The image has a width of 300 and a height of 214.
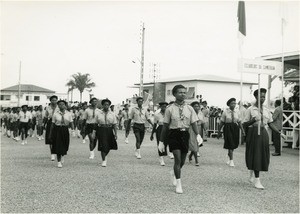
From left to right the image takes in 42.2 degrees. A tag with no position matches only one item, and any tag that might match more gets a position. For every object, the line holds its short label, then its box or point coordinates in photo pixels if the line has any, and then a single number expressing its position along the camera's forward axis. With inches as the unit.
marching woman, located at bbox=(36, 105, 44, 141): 817.5
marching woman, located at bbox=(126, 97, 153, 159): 516.7
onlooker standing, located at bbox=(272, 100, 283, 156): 558.6
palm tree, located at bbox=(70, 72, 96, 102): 2618.1
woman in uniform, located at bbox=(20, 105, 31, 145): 674.2
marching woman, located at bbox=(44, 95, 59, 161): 508.7
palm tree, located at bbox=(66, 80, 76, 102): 2650.1
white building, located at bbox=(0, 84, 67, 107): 3161.9
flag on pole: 401.1
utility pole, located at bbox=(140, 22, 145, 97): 1408.7
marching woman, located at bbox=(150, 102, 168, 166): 435.2
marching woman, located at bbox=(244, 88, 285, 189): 312.0
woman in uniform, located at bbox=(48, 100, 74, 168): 417.7
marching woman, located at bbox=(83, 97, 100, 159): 554.7
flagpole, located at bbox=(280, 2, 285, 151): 566.3
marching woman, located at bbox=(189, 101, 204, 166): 397.1
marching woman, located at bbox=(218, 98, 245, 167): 437.4
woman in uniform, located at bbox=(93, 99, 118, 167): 420.6
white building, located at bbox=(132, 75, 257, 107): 2014.6
